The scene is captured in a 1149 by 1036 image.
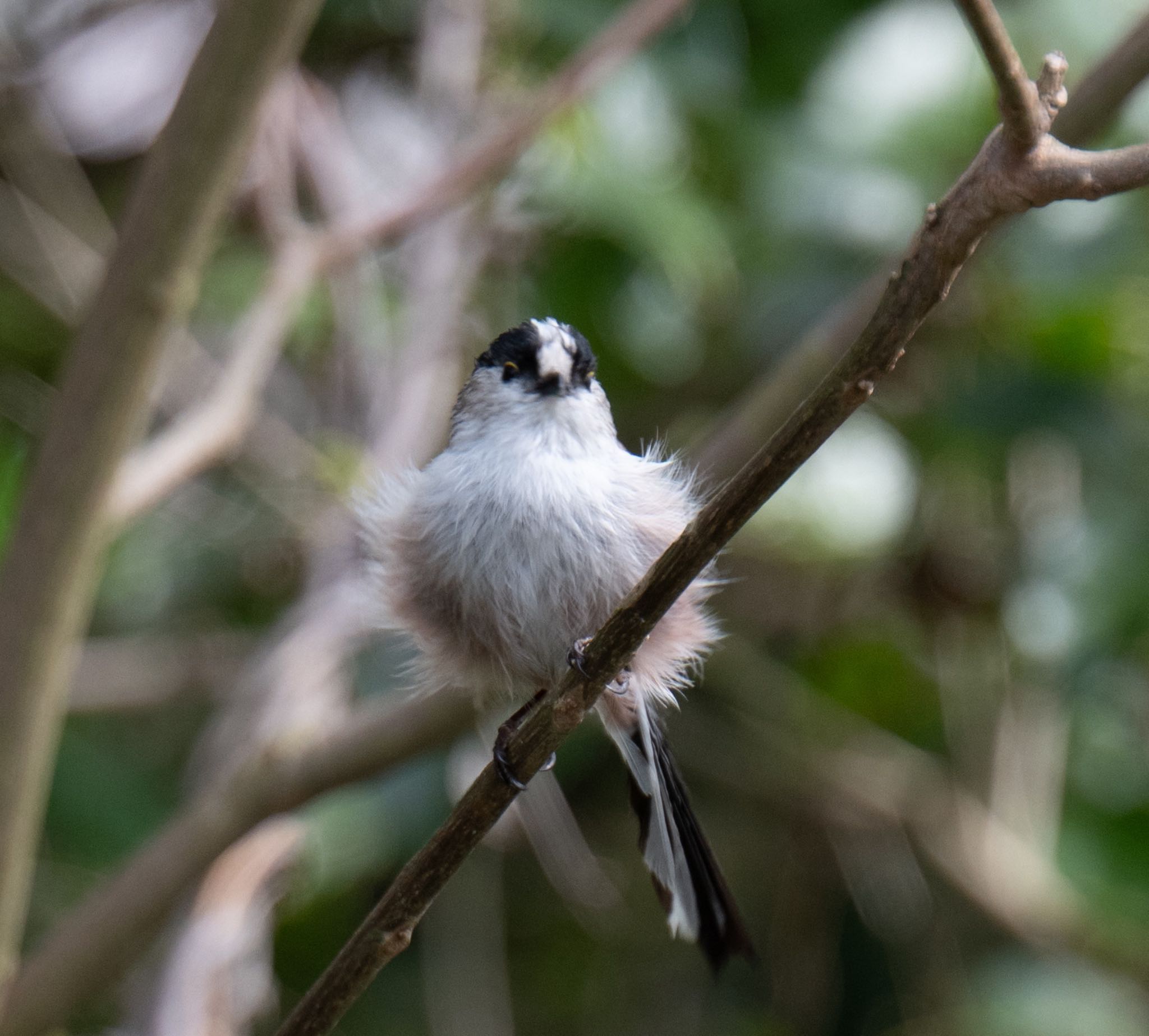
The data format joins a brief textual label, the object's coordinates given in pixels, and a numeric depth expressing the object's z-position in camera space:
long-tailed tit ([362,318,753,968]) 4.16
